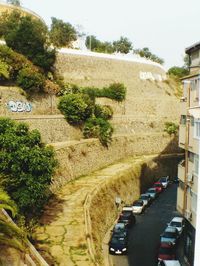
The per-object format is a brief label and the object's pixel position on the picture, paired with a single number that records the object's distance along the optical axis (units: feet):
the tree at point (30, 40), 150.82
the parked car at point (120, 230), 103.21
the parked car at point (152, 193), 148.41
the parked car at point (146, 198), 139.03
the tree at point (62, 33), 208.33
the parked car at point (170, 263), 83.88
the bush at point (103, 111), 162.30
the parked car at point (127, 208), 125.66
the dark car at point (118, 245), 97.04
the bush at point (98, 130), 151.12
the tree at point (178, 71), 312.44
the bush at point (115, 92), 188.70
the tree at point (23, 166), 83.05
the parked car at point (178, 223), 112.06
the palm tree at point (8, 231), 51.34
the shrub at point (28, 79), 137.69
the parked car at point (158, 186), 156.48
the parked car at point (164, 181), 165.35
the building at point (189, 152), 85.51
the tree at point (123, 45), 303.70
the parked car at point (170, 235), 101.11
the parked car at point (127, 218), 116.57
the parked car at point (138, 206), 131.95
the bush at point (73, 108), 146.61
